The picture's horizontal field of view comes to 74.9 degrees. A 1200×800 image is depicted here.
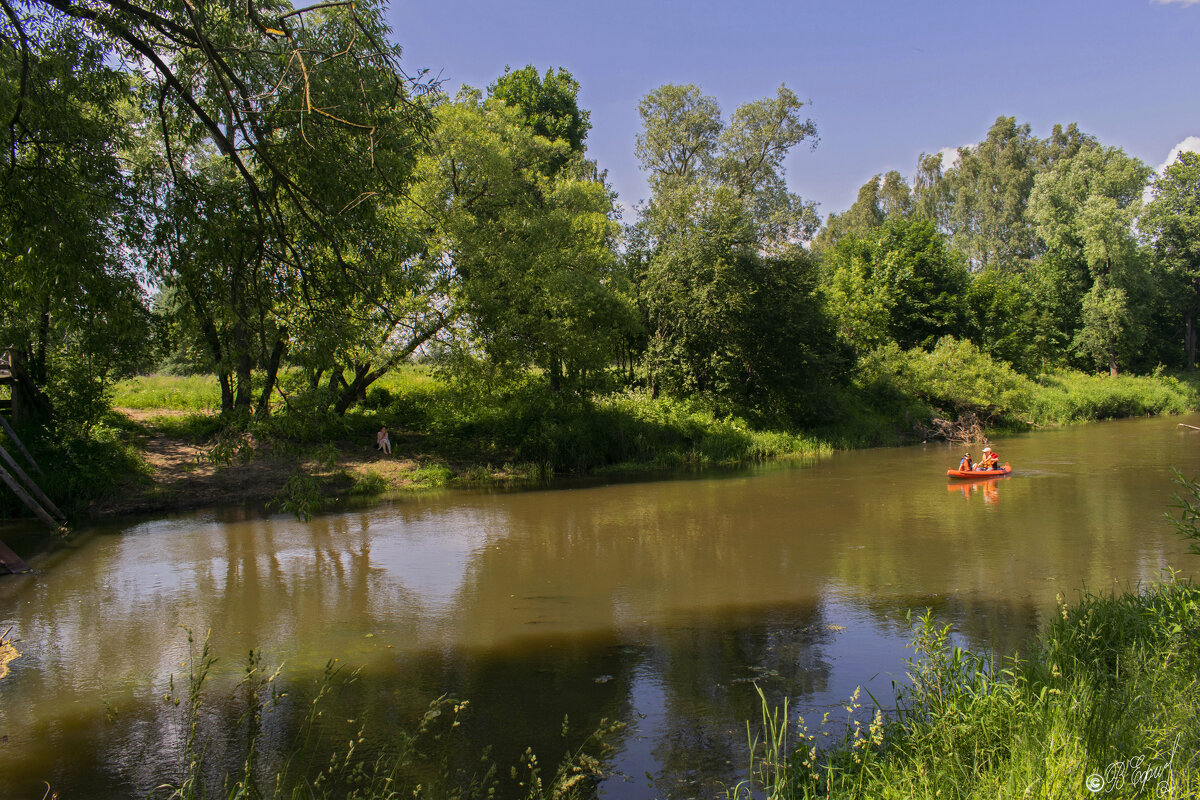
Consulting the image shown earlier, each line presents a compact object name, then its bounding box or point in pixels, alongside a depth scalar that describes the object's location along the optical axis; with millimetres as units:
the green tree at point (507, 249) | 21688
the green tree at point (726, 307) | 27859
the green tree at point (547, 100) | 34531
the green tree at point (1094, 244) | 42156
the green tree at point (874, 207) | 62562
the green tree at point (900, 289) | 35625
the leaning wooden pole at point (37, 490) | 15328
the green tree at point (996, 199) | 59500
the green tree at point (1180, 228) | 45594
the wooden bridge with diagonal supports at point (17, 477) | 12562
